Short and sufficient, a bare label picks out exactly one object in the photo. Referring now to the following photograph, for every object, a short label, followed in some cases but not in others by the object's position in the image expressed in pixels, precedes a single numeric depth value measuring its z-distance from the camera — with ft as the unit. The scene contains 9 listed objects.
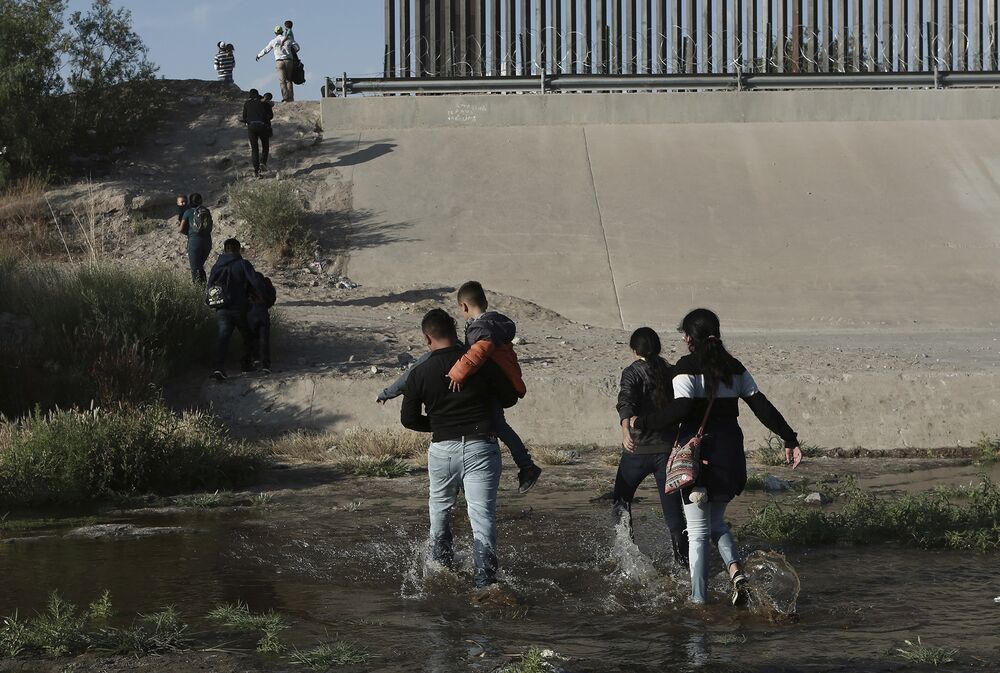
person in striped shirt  101.45
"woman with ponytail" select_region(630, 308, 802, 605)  21.36
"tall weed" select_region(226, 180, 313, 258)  69.72
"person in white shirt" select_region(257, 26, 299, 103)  92.73
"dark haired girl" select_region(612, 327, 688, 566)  24.41
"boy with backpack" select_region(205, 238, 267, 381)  45.44
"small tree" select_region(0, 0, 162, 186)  78.89
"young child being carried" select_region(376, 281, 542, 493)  22.34
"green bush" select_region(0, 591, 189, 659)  18.97
